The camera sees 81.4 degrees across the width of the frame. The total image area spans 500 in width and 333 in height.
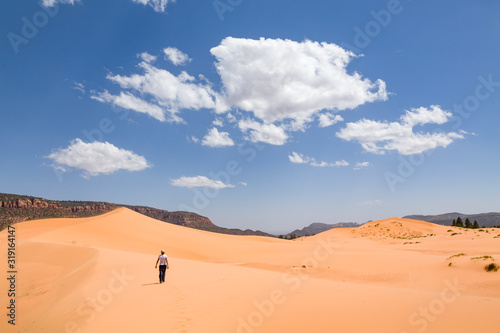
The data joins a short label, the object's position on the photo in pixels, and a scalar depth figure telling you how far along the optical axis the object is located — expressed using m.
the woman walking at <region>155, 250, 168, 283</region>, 13.16
